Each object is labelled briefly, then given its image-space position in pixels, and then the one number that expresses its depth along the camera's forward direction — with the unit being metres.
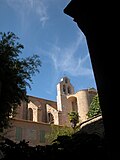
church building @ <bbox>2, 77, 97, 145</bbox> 28.52
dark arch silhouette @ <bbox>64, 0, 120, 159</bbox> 2.86
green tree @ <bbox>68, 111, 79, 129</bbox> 35.78
